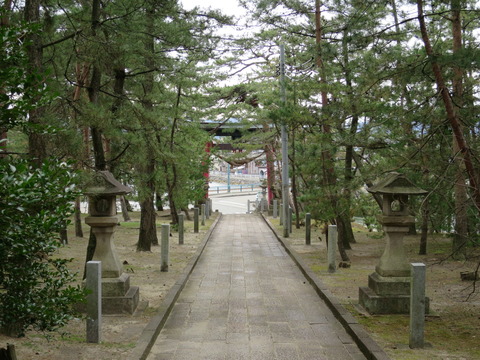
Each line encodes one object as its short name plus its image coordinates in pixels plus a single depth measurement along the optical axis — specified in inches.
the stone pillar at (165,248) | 434.6
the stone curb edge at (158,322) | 224.3
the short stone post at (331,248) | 431.5
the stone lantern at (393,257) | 289.4
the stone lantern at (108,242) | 284.8
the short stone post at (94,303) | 232.1
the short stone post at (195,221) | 777.6
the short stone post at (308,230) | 614.5
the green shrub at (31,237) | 123.7
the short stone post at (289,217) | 710.0
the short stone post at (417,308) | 225.5
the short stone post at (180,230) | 633.0
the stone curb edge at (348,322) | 221.7
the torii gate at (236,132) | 1114.7
